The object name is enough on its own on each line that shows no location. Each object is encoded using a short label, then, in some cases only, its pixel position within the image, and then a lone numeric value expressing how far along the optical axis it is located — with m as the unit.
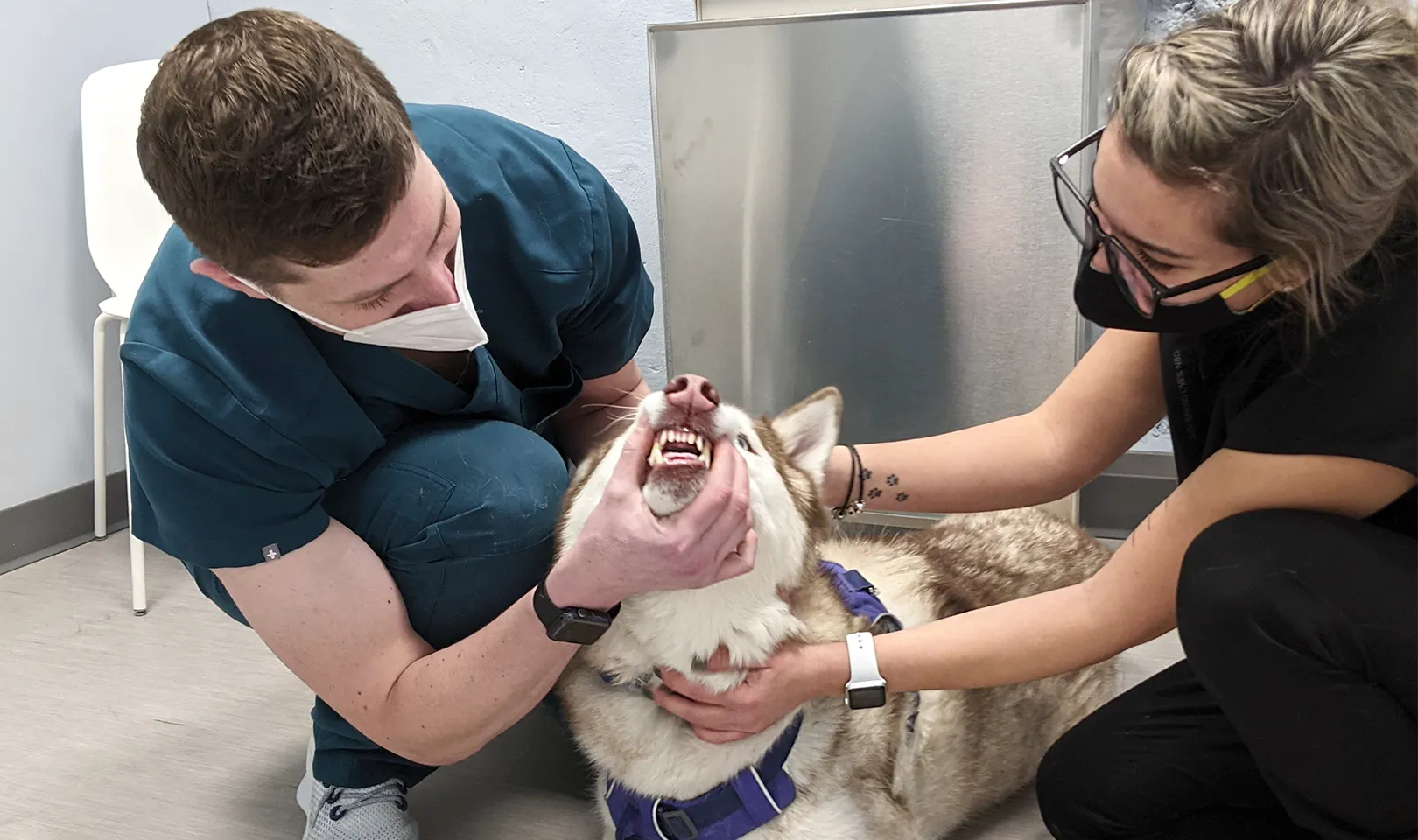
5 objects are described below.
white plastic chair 2.83
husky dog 1.35
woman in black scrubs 1.04
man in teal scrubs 1.11
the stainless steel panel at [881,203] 2.38
